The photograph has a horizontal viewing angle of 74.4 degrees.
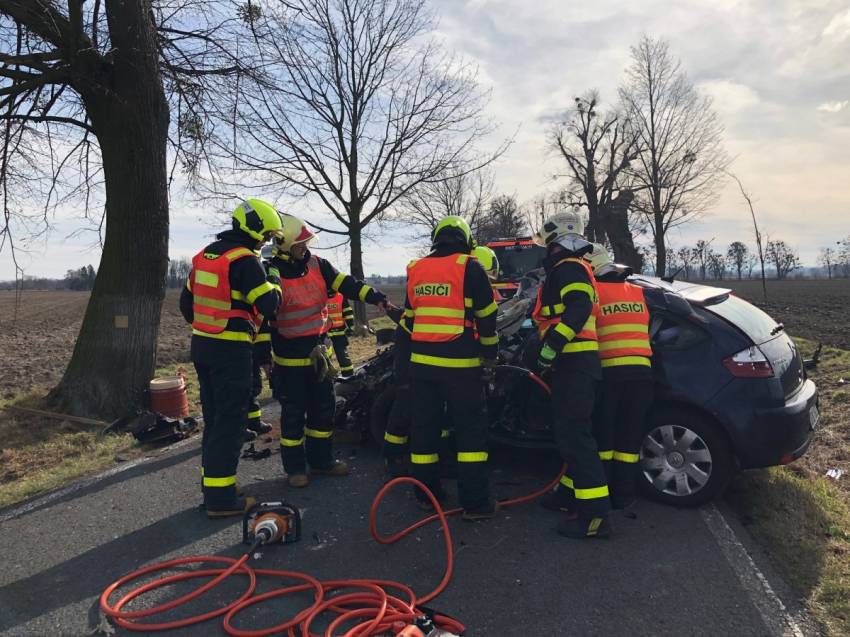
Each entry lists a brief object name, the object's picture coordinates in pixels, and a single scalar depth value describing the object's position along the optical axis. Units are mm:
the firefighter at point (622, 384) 3904
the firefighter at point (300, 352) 4539
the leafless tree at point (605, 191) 26719
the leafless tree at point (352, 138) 13633
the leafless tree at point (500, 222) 28442
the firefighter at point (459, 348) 3867
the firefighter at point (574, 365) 3605
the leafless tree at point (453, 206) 25172
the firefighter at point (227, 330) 4023
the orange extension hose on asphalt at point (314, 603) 2668
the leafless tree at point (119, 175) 6828
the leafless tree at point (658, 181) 23141
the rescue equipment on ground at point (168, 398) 6867
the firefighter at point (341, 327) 7691
